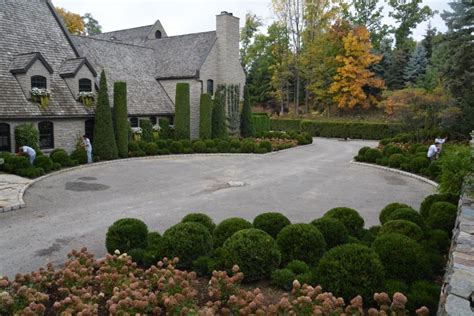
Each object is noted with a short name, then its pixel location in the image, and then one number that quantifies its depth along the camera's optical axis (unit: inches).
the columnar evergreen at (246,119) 1333.7
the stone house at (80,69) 799.7
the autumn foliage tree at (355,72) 1800.0
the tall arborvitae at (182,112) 1136.8
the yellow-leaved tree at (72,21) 1834.0
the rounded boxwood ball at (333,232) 299.3
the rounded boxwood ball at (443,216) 327.3
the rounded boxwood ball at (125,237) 305.1
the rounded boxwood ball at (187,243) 276.4
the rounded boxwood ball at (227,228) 306.2
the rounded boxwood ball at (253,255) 254.8
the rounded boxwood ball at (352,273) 222.2
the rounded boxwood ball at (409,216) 316.5
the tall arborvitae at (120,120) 920.3
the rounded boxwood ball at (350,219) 329.4
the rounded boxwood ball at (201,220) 322.7
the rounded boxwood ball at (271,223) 315.0
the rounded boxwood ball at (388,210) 350.6
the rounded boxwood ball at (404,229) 284.6
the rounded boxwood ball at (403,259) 240.4
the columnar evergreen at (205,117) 1170.0
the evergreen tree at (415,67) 1883.6
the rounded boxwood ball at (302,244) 277.0
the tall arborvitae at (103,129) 872.3
